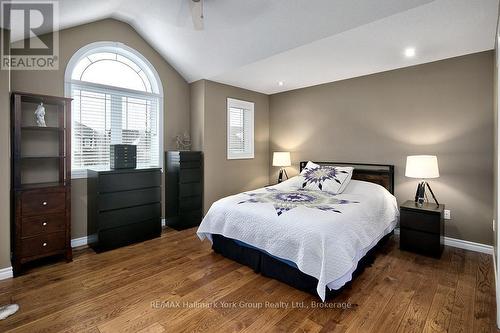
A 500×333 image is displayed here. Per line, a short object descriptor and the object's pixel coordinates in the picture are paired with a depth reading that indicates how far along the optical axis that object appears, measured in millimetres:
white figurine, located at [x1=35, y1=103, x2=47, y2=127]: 2732
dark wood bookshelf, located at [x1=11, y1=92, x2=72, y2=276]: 2467
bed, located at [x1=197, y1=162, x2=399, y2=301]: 1994
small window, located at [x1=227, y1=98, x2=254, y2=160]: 4586
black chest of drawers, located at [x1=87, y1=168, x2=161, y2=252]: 3031
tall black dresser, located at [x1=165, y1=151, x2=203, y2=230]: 3887
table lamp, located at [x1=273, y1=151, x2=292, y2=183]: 4566
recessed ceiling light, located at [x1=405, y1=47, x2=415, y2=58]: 2884
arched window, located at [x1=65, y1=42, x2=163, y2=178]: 3264
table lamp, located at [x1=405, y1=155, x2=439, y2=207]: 2896
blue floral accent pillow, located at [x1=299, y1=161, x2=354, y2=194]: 3426
